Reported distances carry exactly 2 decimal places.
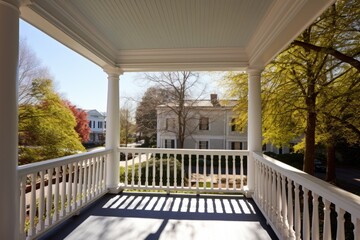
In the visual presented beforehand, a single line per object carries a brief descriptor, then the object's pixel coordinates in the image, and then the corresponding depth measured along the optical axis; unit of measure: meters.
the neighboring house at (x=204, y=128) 16.92
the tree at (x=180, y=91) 15.46
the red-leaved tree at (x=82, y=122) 15.44
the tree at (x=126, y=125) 19.17
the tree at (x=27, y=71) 8.30
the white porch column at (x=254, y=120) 4.38
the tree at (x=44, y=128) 8.00
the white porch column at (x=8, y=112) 1.89
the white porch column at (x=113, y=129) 4.68
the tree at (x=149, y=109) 16.48
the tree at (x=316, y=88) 4.62
